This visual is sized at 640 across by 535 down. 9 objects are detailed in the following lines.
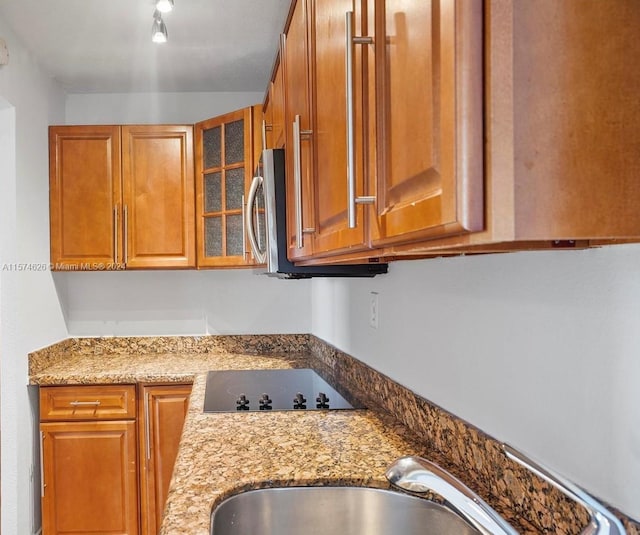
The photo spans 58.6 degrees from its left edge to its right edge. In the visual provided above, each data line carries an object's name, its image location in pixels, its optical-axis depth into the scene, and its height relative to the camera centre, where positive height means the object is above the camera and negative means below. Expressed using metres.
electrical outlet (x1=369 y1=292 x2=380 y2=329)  1.91 -0.16
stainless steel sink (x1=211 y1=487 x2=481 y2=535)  1.14 -0.50
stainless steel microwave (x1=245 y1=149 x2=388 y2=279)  1.69 +0.12
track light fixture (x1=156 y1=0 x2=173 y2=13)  2.14 +1.00
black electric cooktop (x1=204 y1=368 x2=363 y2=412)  1.83 -0.47
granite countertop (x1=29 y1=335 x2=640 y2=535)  0.94 -0.44
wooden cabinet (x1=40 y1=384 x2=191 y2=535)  2.68 -0.88
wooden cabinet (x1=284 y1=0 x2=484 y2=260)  0.50 +0.17
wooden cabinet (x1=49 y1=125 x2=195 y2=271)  3.00 +0.38
